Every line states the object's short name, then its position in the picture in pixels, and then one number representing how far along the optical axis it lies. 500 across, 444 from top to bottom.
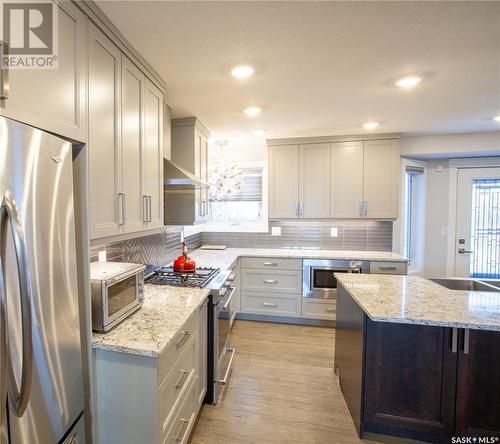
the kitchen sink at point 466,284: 2.35
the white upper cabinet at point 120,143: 1.31
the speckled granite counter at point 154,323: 1.24
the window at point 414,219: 3.94
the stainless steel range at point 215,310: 2.01
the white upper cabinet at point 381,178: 3.43
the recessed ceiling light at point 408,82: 1.98
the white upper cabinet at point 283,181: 3.69
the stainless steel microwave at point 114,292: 1.31
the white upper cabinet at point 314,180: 3.60
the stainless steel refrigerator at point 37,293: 0.79
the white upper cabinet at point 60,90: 0.88
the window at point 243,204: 4.09
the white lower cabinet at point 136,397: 1.23
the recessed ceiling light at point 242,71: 1.84
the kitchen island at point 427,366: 1.56
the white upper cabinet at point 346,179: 3.51
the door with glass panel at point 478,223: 3.75
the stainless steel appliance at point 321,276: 3.33
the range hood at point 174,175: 2.17
